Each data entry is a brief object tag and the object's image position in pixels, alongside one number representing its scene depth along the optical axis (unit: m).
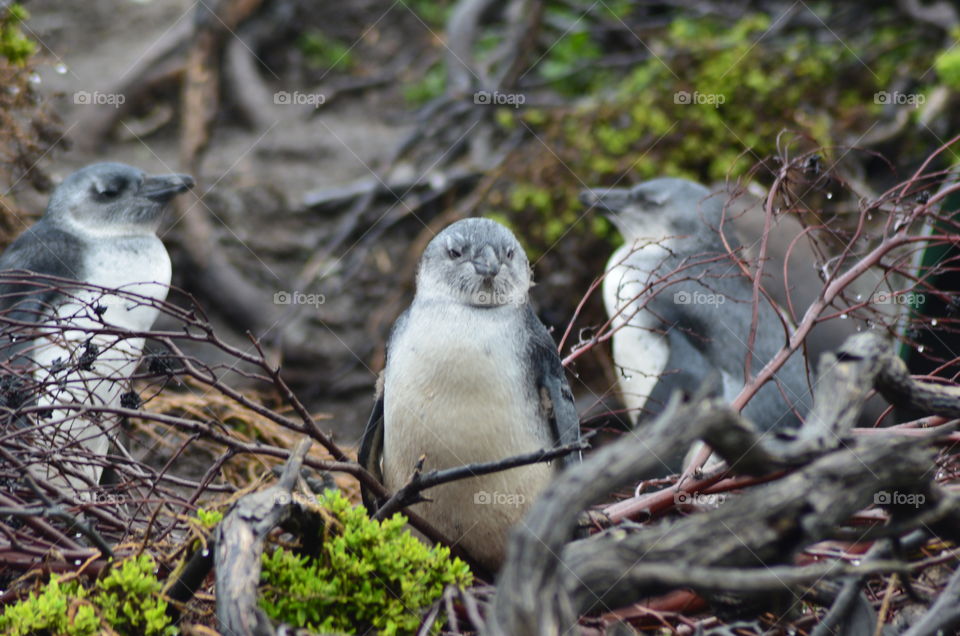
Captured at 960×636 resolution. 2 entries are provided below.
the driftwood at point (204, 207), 11.57
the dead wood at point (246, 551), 3.55
